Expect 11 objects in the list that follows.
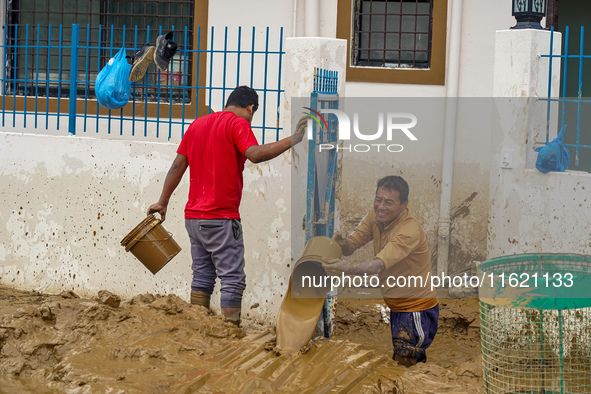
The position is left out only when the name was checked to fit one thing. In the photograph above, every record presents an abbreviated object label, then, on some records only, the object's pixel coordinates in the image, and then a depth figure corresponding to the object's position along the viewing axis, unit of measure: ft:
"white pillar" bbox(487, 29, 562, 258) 20.15
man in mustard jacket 16.66
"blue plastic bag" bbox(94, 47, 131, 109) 22.34
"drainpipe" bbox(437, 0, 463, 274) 26.63
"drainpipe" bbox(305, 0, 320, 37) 26.78
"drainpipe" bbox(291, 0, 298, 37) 27.04
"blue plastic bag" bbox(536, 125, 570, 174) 19.81
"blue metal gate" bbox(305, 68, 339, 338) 18.38
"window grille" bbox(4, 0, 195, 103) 29.14
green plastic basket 12.81
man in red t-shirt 18.29
